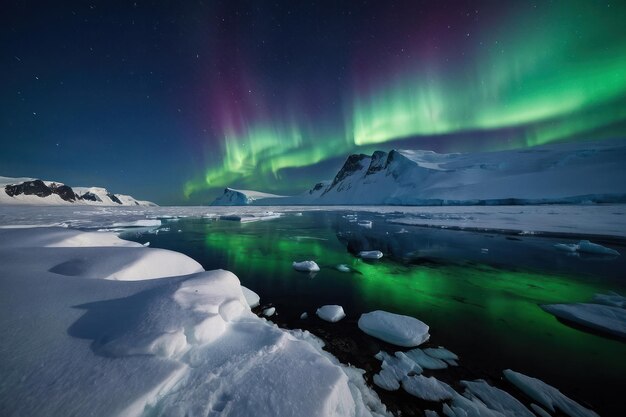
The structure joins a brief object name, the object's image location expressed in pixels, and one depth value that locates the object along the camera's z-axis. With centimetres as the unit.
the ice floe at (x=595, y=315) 429
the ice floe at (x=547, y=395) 266
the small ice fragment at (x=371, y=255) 965
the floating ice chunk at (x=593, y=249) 957
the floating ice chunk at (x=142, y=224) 1892
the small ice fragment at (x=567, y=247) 1016
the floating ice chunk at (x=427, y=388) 284
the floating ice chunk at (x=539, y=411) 259
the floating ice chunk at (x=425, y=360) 338
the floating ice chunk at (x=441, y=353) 359
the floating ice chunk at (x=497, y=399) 260
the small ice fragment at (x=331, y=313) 470
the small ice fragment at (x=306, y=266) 792
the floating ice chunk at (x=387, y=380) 296
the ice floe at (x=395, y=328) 394
